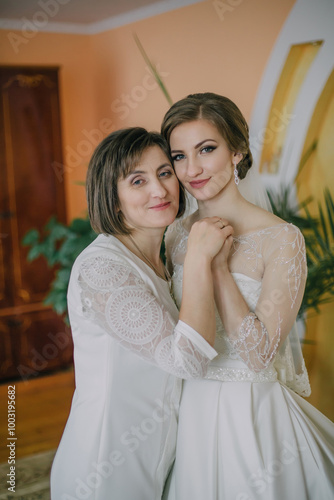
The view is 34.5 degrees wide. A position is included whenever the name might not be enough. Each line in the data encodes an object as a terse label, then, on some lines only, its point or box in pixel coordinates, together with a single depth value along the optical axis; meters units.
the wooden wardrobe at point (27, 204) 4.27
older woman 1.39
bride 1.45
